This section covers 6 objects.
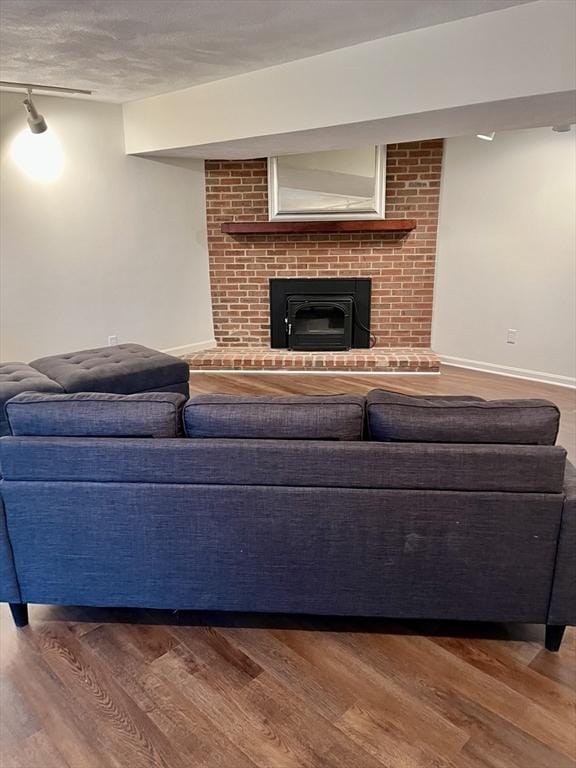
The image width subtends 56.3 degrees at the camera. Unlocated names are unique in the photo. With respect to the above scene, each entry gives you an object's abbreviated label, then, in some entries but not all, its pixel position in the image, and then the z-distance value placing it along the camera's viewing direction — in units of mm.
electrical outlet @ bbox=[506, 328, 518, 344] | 4977
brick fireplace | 5148
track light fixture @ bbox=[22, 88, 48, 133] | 3504
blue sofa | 1650
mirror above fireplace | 5027
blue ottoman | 3379
